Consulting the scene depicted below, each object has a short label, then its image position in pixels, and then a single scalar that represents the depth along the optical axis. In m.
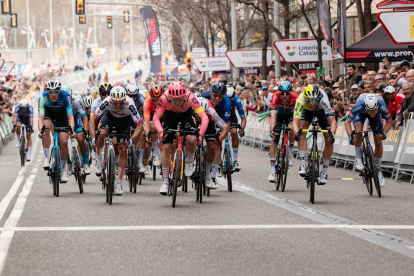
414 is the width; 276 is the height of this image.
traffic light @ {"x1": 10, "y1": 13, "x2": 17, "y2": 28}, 62.10
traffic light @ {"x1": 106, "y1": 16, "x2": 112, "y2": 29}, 65.01
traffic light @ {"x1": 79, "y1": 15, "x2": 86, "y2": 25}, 56.07
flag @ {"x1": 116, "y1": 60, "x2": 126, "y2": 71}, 77.50
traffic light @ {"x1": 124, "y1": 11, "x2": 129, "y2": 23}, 61.41
